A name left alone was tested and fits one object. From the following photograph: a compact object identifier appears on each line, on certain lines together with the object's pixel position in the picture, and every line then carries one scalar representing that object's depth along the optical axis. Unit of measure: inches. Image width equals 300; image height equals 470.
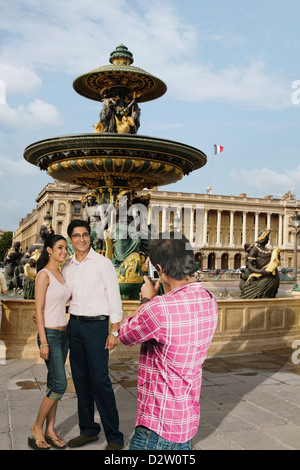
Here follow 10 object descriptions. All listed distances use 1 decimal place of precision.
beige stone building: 3538.4
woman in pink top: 139.9
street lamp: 796.6
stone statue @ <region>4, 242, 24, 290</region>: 453.9
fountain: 284.2
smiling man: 138.9
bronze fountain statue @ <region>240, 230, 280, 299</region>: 357.4
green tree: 4840.6
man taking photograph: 92.1
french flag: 2753.4
